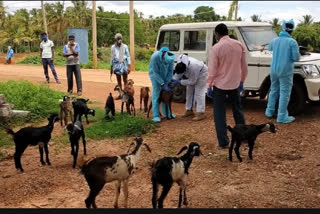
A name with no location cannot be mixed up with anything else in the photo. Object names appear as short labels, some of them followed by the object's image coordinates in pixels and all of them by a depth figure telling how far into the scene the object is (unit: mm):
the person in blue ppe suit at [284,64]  6824
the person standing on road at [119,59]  10031
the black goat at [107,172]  3684
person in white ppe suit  7409
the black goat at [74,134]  5238
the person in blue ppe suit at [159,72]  7332
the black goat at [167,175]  3691
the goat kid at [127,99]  8000
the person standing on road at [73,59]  10781
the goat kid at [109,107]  7461
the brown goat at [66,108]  7172
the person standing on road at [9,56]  23438
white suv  7371
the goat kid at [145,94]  8430
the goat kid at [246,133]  5301
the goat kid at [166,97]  7598
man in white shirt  12859
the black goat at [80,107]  6902
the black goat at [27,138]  5121
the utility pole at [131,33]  19678
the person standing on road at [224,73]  5648
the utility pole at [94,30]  21116
